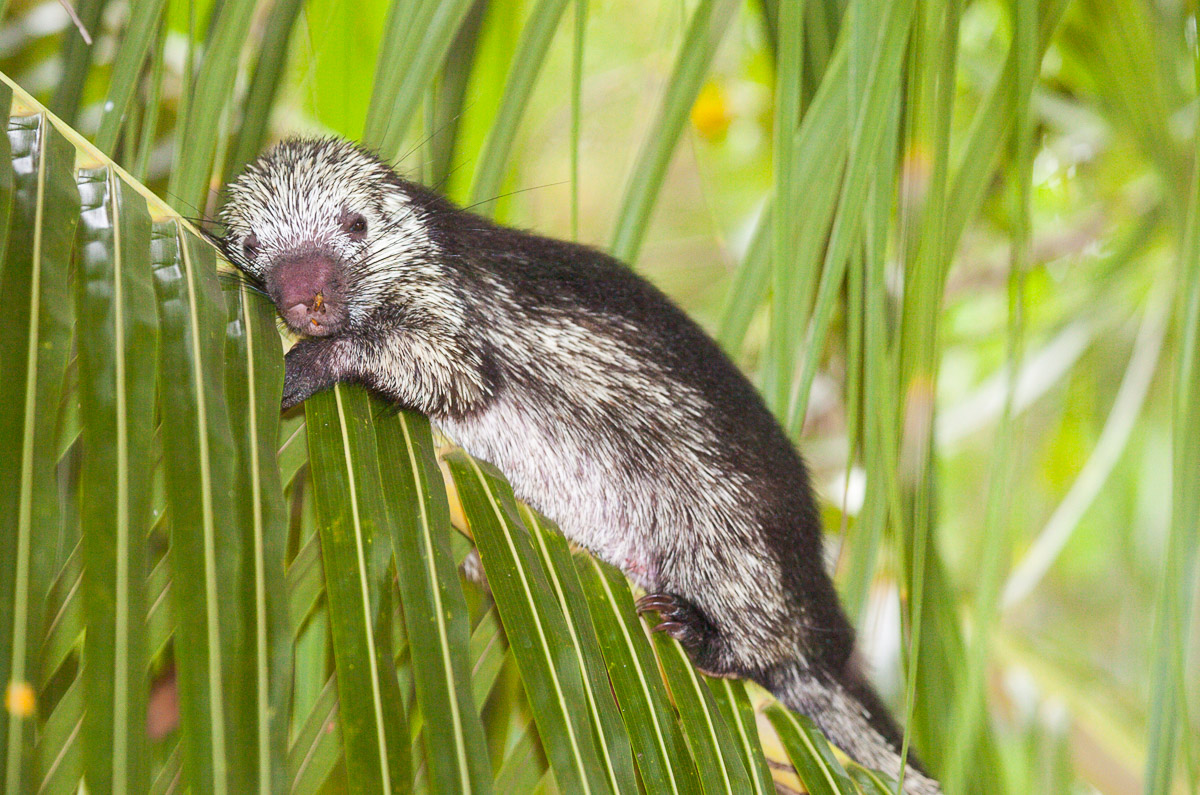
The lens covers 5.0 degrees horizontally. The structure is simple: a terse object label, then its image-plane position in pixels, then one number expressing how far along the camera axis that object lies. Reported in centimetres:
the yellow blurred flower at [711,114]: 718
